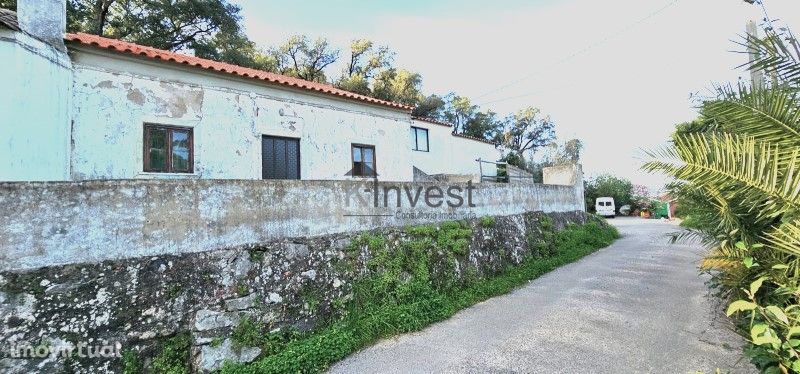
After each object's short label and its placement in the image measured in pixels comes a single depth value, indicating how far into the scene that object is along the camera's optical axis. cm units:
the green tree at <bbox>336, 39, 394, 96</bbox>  2531
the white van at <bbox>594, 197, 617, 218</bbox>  2689
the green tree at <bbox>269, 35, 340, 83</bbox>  2414
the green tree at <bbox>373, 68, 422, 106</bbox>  2475
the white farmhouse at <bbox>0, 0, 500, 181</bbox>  557
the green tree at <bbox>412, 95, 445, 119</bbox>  2751
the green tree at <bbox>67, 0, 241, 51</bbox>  1664
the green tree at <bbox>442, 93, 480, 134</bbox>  3138
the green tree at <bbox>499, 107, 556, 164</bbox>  3694
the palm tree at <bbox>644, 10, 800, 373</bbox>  214
